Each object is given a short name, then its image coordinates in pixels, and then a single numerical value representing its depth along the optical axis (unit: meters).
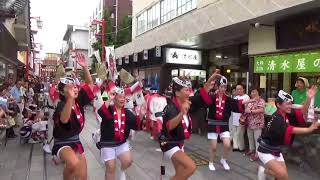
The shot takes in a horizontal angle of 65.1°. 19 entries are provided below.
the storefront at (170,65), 11.72
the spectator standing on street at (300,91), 5.84
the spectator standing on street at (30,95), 11.26
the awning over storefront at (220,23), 6.49
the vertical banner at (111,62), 6.99
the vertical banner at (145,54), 12.89
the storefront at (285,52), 6.54
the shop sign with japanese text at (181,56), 11.66
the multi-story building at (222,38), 6.68
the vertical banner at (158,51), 11.65
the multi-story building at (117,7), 32.85
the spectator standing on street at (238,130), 6.50
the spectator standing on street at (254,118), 6.05
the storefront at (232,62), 10.10
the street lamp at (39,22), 21.21
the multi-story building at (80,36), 47.00
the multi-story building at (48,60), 47.35
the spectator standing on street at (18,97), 8.14
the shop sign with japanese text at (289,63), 6.56
